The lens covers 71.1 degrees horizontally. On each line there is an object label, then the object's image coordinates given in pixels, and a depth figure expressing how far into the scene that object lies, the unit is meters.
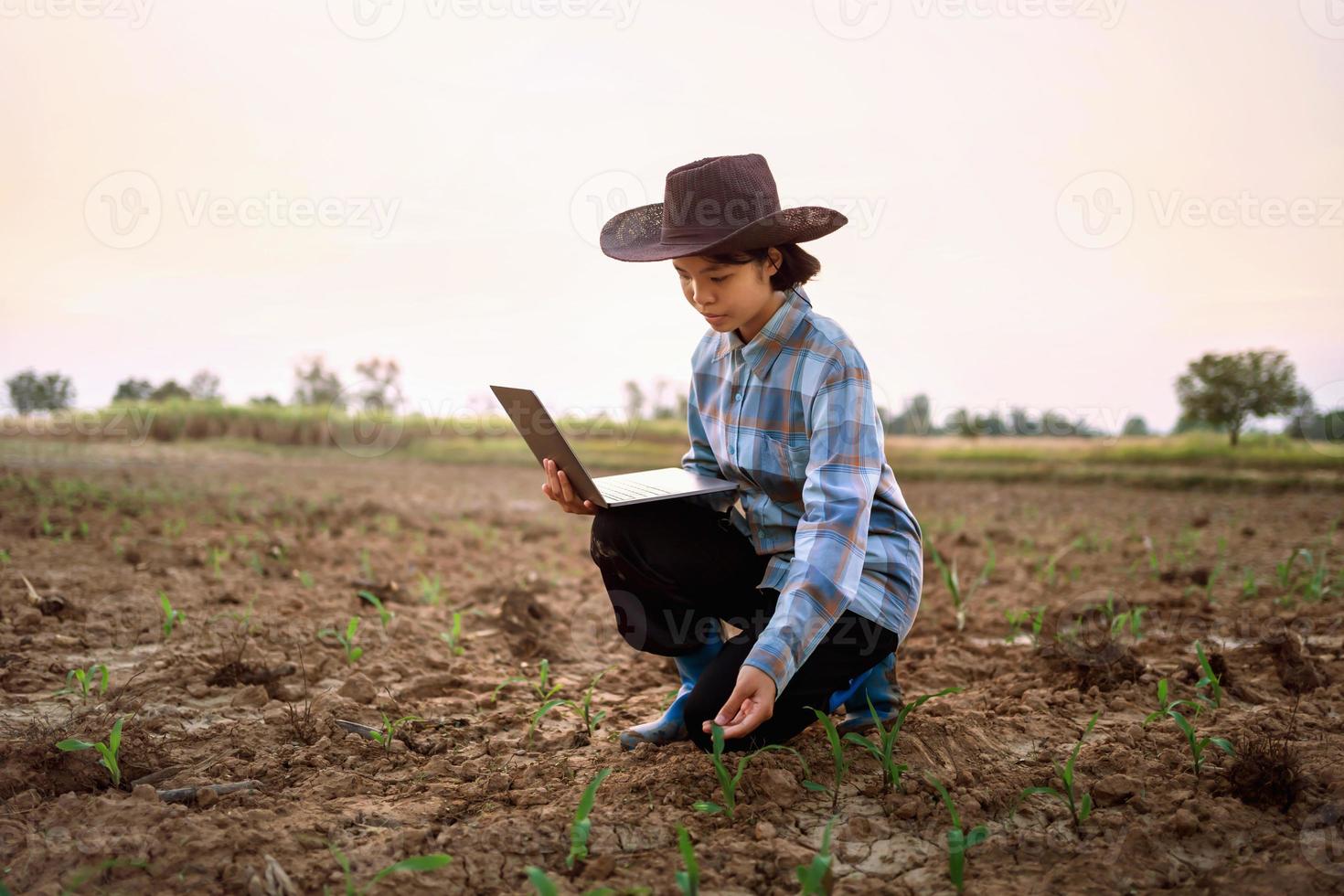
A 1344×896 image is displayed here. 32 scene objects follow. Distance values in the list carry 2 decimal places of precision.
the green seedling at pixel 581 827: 1.80
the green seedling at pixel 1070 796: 1.95
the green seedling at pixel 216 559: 4.18
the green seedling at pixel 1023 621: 3.32
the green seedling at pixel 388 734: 2.42
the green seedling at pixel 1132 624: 3.36
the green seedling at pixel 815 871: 1.58
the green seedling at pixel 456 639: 3.34
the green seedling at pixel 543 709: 2.37
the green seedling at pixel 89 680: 2.67
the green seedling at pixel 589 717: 2.46
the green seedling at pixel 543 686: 2.86
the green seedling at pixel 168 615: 3.29
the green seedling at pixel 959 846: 1.70
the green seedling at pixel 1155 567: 4.52
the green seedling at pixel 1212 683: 2.59
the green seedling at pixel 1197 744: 2.09
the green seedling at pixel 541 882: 1.53
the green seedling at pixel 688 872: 1.61
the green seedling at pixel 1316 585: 3.84
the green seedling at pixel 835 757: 2.05
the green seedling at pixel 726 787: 1.95
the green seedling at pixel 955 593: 3.38
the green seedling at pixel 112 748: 2.12
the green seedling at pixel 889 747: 2.09
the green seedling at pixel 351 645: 3.01
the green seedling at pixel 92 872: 1.58
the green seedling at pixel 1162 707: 2.40
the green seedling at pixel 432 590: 4.01
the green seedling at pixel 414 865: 1.58
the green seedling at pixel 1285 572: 3.74
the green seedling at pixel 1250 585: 4.04
